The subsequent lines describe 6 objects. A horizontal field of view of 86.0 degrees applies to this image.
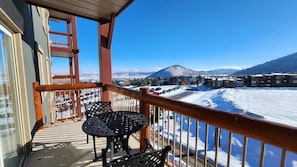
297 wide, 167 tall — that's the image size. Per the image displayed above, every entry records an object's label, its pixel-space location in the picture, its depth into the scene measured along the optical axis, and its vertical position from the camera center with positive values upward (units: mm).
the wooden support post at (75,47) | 8614 +1710
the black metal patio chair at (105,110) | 2027 -641
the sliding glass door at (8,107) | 1756 -346
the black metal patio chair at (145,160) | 912 -506
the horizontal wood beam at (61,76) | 8705 +81
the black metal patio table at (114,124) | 1692 -575
